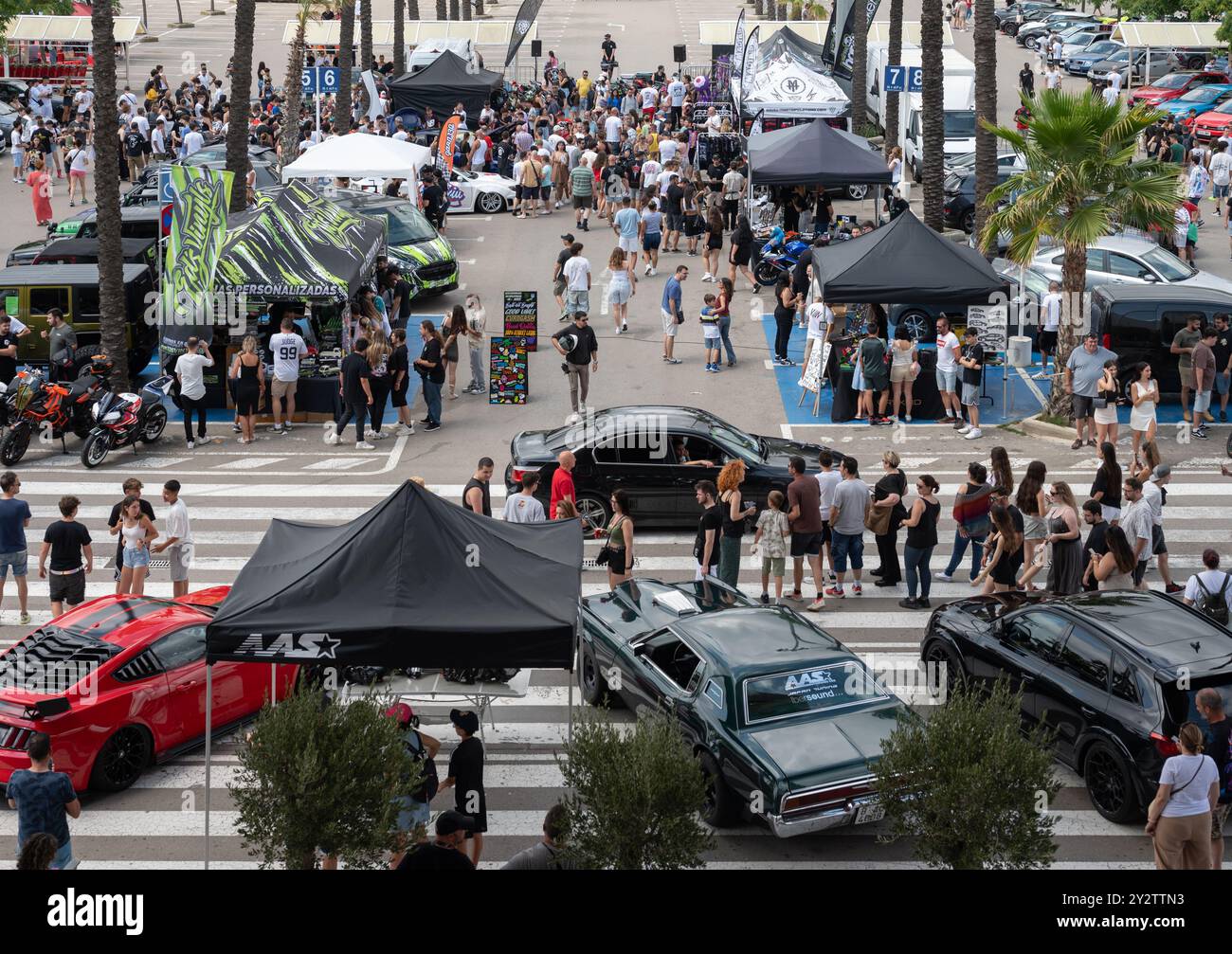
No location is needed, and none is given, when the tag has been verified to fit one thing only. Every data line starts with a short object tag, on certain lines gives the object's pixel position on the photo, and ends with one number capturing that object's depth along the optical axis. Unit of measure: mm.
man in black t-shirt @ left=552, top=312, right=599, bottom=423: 22828
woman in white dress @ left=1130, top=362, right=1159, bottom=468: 20422
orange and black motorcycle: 21828
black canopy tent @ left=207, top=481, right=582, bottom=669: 11484
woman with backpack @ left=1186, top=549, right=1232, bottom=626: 14250
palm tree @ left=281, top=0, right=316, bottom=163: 41969
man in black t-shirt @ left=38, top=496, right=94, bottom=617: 15508
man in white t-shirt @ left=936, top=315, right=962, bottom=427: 22812
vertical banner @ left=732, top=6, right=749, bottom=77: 44625
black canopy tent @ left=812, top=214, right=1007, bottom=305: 23469
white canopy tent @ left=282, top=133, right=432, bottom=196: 34062
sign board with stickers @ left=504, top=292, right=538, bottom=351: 24672
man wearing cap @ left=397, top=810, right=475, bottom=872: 9445
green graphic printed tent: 23500
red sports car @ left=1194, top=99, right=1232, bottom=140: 44750
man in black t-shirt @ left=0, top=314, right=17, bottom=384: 23828
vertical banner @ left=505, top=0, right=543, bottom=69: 50094
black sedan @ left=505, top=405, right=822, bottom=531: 18547
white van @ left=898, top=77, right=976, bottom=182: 42031
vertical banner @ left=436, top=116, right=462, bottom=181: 39375
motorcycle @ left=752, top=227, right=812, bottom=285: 30953
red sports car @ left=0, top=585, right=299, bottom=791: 12141
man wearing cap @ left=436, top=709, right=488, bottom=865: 11328
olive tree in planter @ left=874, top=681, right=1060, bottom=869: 9992
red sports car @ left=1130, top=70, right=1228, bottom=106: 52016
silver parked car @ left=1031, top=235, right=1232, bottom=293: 26953
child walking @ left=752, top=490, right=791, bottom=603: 16219
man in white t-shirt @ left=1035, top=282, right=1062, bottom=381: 24438
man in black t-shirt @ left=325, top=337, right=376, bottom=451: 22141
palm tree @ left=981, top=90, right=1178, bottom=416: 21859
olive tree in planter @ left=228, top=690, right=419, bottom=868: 10156
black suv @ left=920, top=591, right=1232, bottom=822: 11766
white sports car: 39250
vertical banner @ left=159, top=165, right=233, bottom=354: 23578
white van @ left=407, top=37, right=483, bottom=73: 56031
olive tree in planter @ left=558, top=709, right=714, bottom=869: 9852
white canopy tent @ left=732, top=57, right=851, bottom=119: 39969
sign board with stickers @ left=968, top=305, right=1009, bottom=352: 23859
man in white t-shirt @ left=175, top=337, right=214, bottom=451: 22094
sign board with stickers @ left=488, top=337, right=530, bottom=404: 24484
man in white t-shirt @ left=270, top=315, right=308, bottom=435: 22812
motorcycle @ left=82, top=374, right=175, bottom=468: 21812
